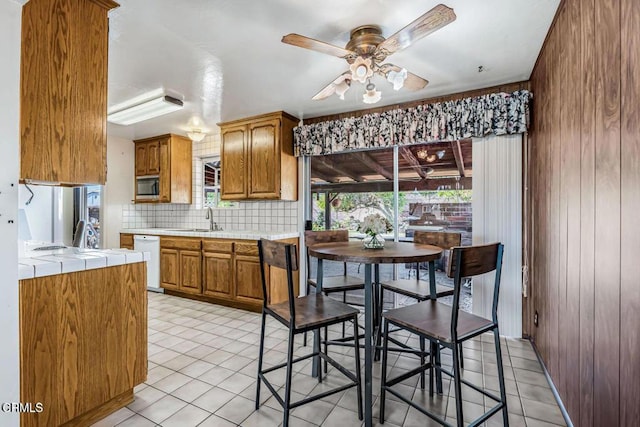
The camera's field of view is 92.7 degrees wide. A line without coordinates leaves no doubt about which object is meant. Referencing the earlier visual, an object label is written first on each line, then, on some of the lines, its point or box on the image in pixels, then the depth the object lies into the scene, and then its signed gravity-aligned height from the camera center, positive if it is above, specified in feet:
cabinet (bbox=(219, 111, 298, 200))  12.05 +2.27
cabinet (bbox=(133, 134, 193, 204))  15.02 +2.53
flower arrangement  6.71 -0.25
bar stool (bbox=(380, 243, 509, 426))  4.63 -1.89
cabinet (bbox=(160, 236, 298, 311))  11.57 -2.38
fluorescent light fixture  10.37 +3.77
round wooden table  5.39 -0.81
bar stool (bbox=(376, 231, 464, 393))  6.86 -1.84
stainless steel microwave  15.37 +1.40
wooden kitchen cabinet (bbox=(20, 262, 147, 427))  4.61 -2.20
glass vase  6.81 -0.66
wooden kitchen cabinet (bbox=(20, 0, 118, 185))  4.77 +2.08
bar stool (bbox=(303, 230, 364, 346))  7.70 -1.81
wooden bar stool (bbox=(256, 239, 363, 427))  5.07 -1.87
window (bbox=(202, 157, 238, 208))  15.94 +1.71
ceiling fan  5.13 +3.15
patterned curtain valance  8.82 +2.94
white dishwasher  14.16 -2.02
